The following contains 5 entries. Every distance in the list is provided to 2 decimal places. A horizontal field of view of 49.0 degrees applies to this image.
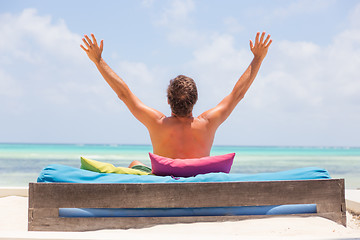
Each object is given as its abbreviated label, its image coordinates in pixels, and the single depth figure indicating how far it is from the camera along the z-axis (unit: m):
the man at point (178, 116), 3.25
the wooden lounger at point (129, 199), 2.69
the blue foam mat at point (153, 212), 2.72
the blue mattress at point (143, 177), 2.81
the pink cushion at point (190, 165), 2.95
